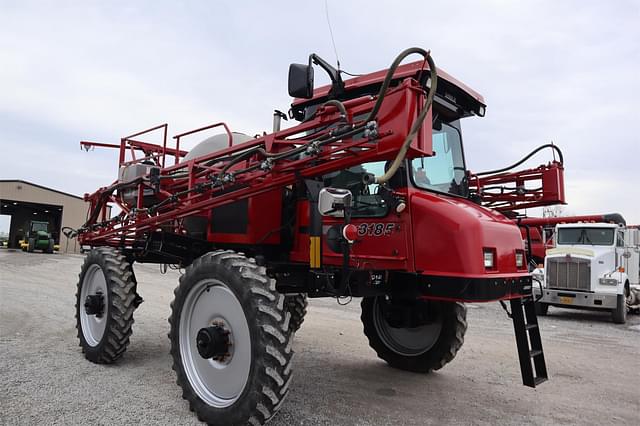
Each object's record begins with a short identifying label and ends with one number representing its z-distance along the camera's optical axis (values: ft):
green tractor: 112.57
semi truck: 37.42
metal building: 117.08
